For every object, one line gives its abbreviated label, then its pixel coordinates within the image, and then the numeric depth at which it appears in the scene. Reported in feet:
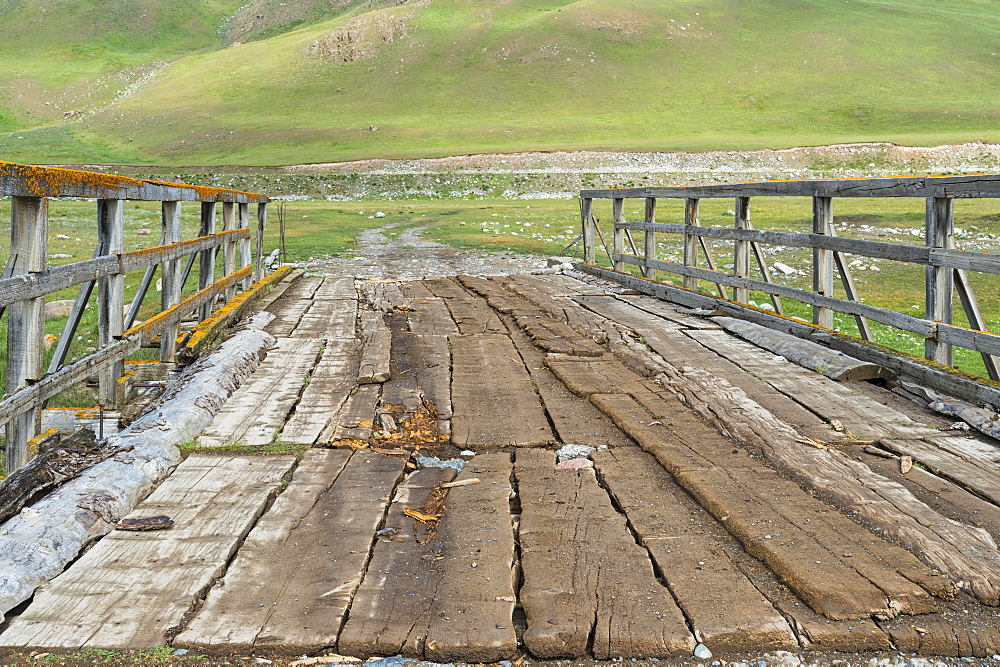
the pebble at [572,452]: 15.35
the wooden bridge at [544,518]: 9.67
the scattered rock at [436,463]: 15.01
